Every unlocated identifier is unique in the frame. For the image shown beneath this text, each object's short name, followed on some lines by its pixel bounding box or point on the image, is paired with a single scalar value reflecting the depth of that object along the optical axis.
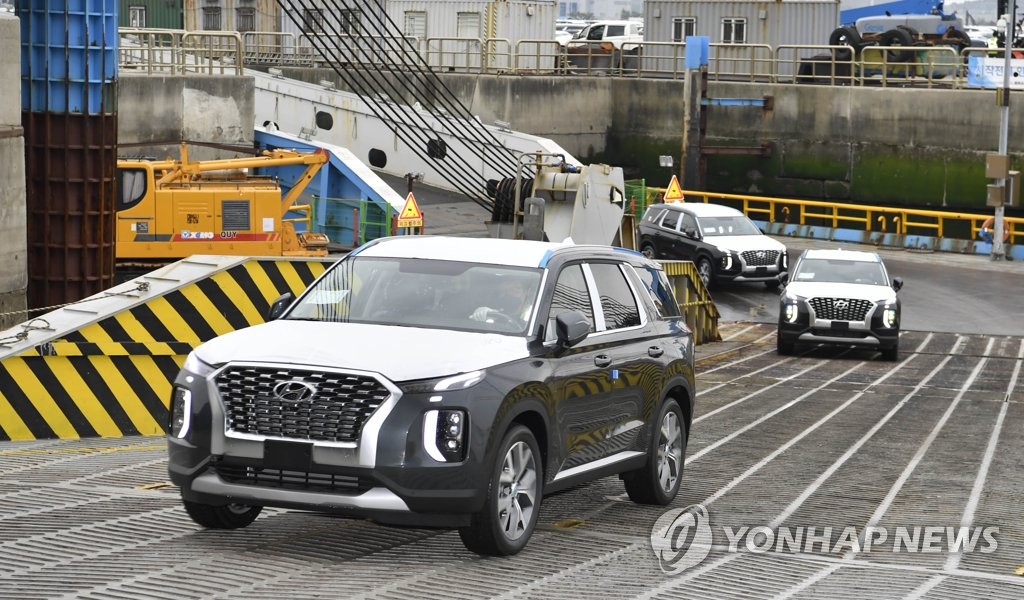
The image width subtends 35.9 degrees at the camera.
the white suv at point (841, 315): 24.81
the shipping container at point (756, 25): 57.28
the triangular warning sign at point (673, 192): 37.78
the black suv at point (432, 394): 7.90
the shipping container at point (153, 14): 67.56
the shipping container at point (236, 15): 67.10
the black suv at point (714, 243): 33.12
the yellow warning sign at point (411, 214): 29.38
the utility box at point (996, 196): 38.97
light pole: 38.88
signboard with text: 47.44
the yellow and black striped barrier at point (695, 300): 25.64
